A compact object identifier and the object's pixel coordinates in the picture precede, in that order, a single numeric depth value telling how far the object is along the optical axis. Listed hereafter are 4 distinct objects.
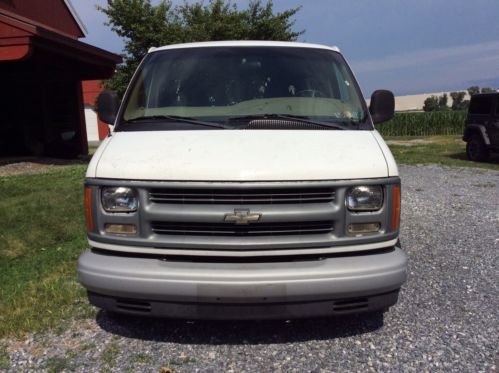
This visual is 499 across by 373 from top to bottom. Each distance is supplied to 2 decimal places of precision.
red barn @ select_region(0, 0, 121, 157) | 14.27
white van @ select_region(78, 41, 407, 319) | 2.75
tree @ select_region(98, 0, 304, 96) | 21.19
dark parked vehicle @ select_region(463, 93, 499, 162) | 13.39
